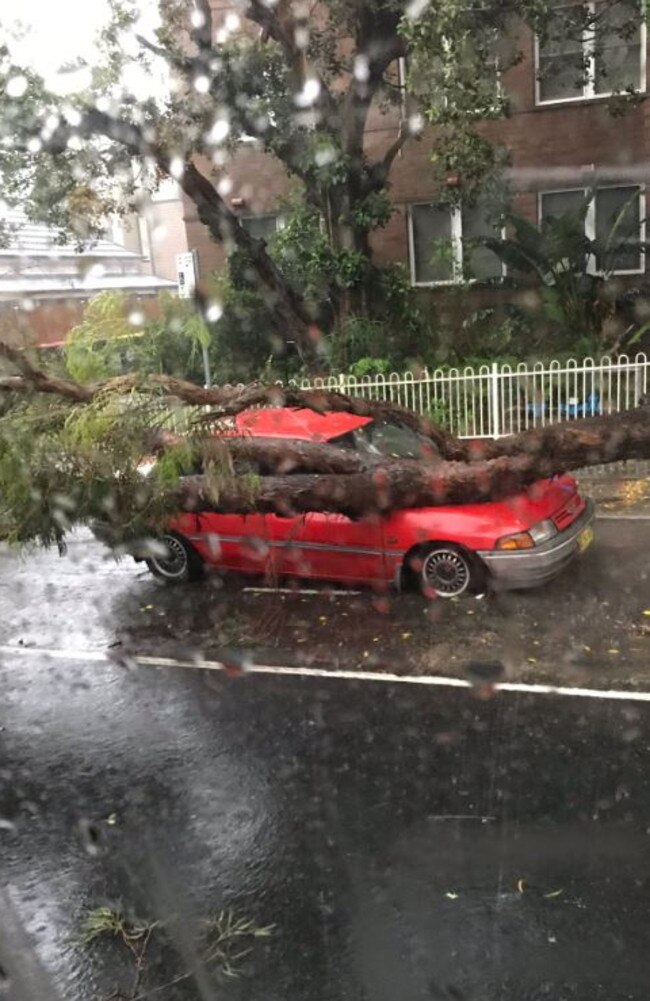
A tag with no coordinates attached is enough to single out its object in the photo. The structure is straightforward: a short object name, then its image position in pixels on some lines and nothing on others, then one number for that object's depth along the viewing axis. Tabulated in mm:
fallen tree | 5762
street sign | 11625
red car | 6738
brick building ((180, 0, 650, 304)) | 15266
